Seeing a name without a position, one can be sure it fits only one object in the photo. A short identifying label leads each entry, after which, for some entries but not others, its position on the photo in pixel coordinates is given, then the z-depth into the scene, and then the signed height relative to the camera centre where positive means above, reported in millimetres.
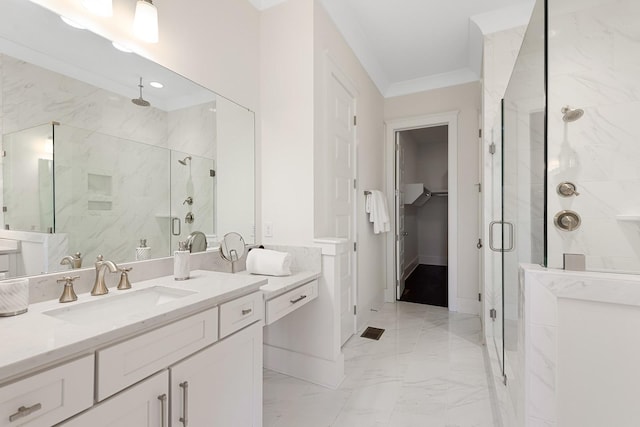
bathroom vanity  678 -423
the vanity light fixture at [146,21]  1384 +944
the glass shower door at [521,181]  1278 +186
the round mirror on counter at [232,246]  1882 -209
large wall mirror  1062 +305
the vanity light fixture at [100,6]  1235 +904
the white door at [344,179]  2484 +335
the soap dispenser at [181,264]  1440 -245
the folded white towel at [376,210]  3215 +54
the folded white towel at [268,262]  1867 -310
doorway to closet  4215 -4
